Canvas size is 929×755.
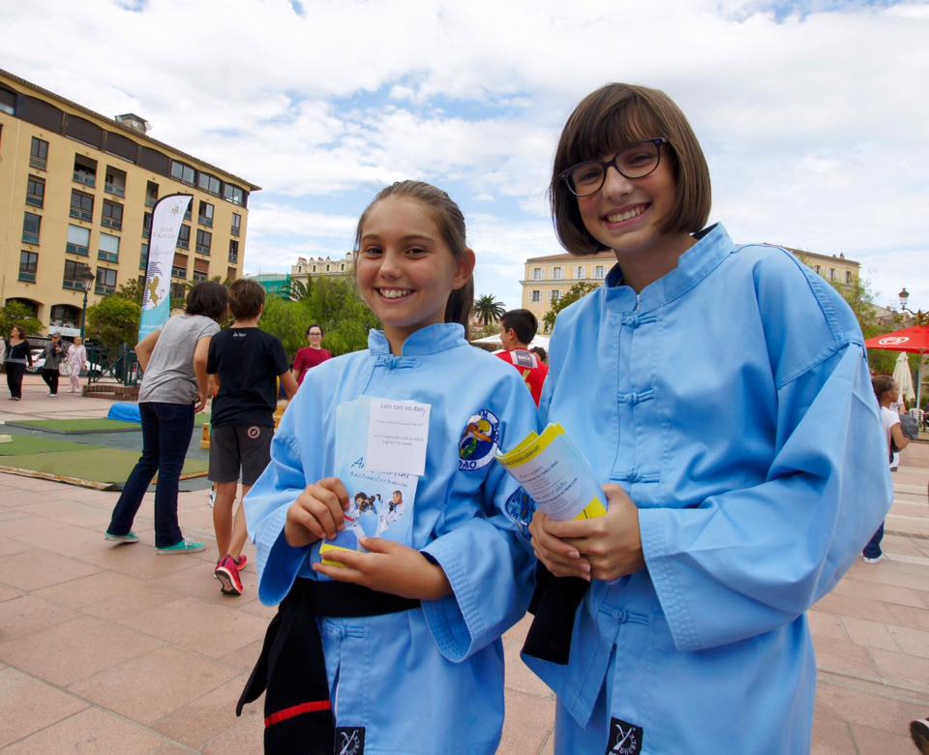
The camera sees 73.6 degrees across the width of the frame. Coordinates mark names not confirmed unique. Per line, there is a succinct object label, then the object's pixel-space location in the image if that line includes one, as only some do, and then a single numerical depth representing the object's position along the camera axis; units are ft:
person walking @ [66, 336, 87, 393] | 59.11
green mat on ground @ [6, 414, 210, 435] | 32.89
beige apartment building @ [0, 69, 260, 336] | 129.49
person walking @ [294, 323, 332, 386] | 24.44
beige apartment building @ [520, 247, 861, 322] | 259.60
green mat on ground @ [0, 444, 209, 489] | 21.02
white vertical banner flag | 34.22
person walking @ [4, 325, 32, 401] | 47.03
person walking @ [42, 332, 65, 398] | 52.95
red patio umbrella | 39.19
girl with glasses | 3.01
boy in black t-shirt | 12.79
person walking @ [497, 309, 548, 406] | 16.55
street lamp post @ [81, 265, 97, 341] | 63.71
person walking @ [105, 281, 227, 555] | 13.66
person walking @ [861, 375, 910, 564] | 18.61
